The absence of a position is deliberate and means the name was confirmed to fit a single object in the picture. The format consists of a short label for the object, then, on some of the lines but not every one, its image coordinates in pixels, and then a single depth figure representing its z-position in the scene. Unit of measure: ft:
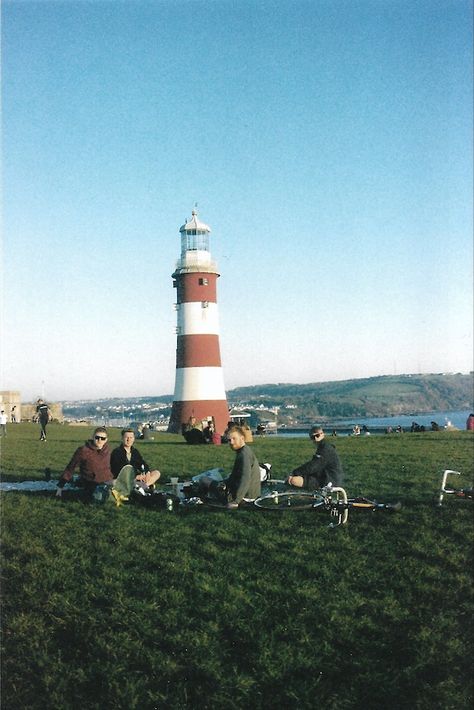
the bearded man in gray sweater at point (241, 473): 31.42
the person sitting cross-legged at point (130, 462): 36.47
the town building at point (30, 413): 154.99
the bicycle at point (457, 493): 32.04
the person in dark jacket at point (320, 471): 33.22
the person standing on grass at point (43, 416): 81.25
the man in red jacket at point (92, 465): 35.42
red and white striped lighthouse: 127.54
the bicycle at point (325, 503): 28.78
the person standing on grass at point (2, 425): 87.63
